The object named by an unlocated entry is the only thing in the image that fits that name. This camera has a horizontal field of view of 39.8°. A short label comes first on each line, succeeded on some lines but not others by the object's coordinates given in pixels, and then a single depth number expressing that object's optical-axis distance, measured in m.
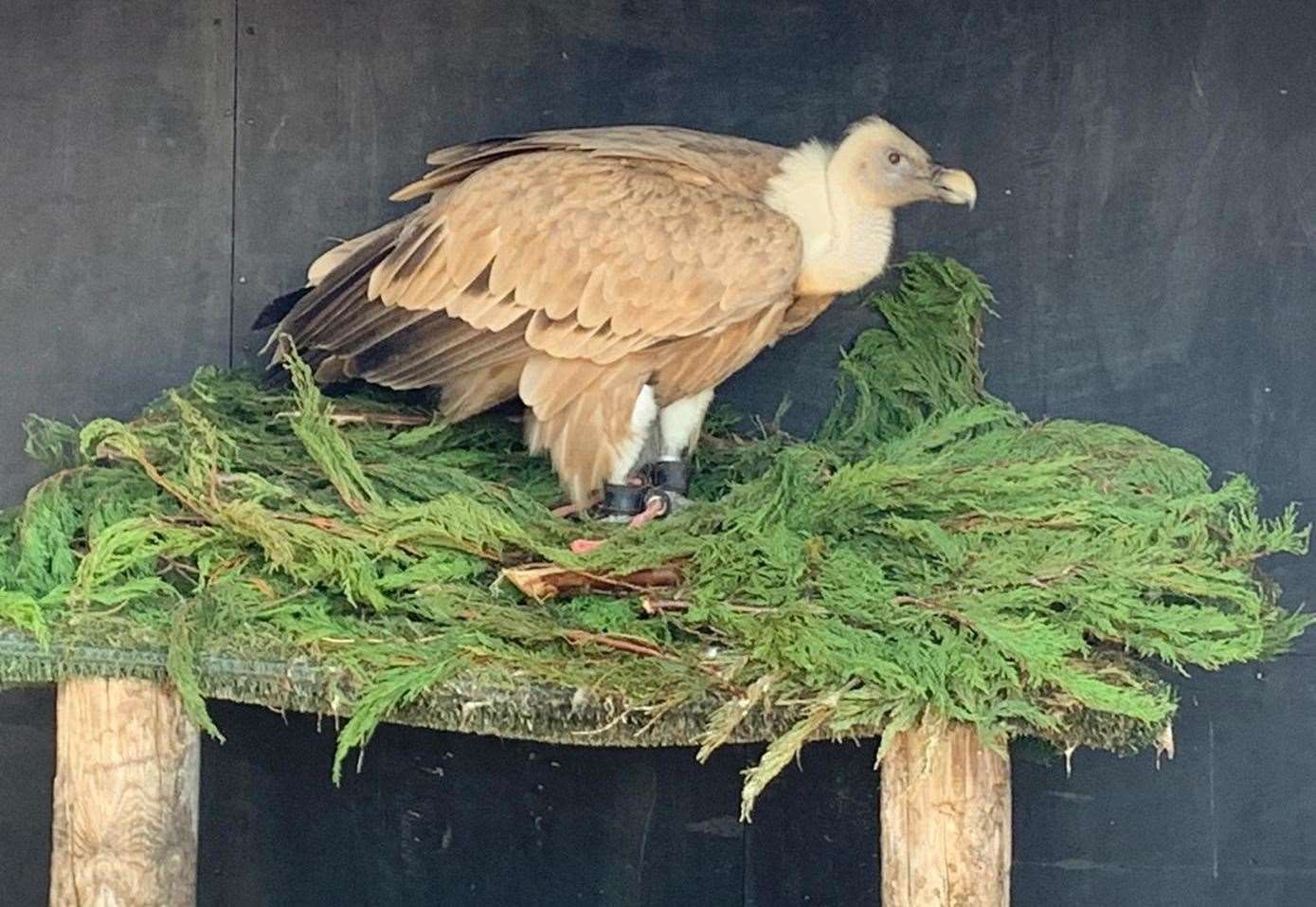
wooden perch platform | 2.14
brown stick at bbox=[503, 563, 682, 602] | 2.21
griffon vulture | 2.53
